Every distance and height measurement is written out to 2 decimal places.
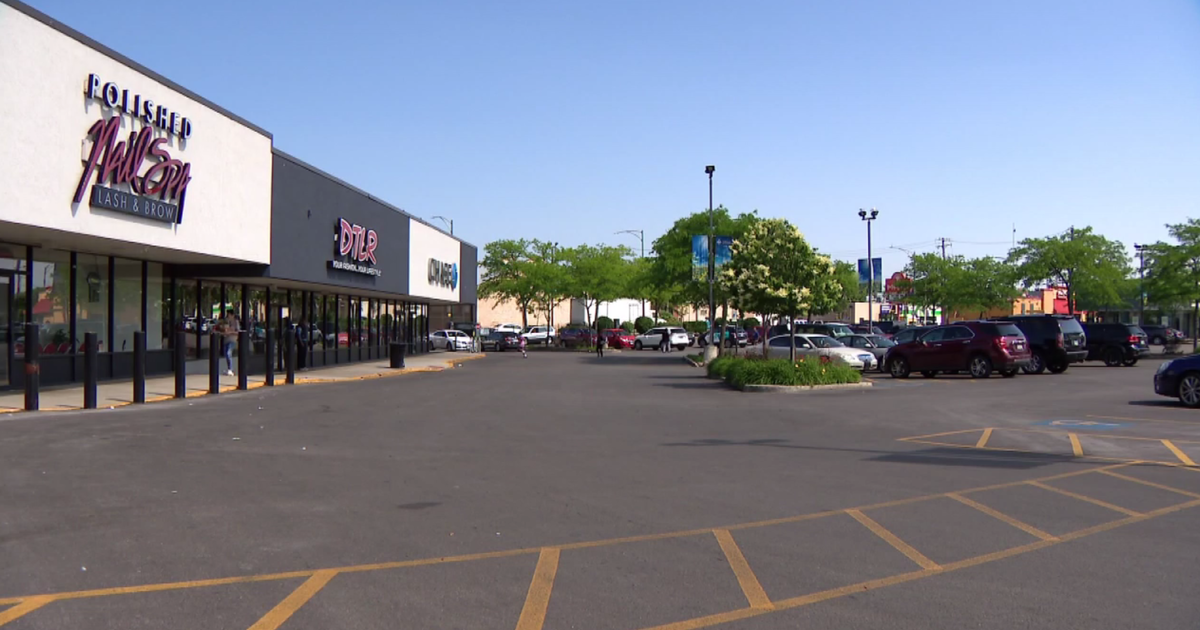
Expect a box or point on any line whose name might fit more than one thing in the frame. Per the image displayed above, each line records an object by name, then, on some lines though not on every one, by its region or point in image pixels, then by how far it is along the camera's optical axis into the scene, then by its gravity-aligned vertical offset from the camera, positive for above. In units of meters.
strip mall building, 16.58 +2.55
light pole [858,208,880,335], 50.50 +3.53
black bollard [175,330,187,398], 18.95 -0.69
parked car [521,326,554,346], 68.44 -0.49
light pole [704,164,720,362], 37.50 +2.42
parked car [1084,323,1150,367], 33.97 -0.66
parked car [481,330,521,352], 60.81 -0.76
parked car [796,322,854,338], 35.95 -0.07
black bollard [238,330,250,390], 22.05 -0.63
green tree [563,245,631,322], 69.44 +3.95
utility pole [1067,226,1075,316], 55.82 +2.26
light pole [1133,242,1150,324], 56.14 +4.14
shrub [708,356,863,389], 23.48 -1.14
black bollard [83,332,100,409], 16.58 -0.65
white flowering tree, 25.77 +1.45
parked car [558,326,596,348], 63.66 -0.61
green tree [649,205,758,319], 45.09 +3.90
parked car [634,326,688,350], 61.22 -0.63
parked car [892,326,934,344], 32.60 -0.26
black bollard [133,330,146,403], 17.75 -0.64
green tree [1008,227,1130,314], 55.53 +3.53
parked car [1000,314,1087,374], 29.59 -0.48
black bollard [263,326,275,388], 23.77 -0.63
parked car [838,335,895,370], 33.12 -0.62
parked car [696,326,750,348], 56.32 -0.58
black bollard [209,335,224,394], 20.67 -0.79
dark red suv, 27.02 -0.70
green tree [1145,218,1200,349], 45.12 +2.78
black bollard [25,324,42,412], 15.95 -0.58
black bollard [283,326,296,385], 24.52 -0.63
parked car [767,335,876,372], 30.14 -0.72
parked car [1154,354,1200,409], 18.20 -1.06
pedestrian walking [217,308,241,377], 24.12 +0.00
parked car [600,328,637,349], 63.56 -0.68
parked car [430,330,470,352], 57.56 -0.63
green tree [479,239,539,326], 71.75 +4.50
